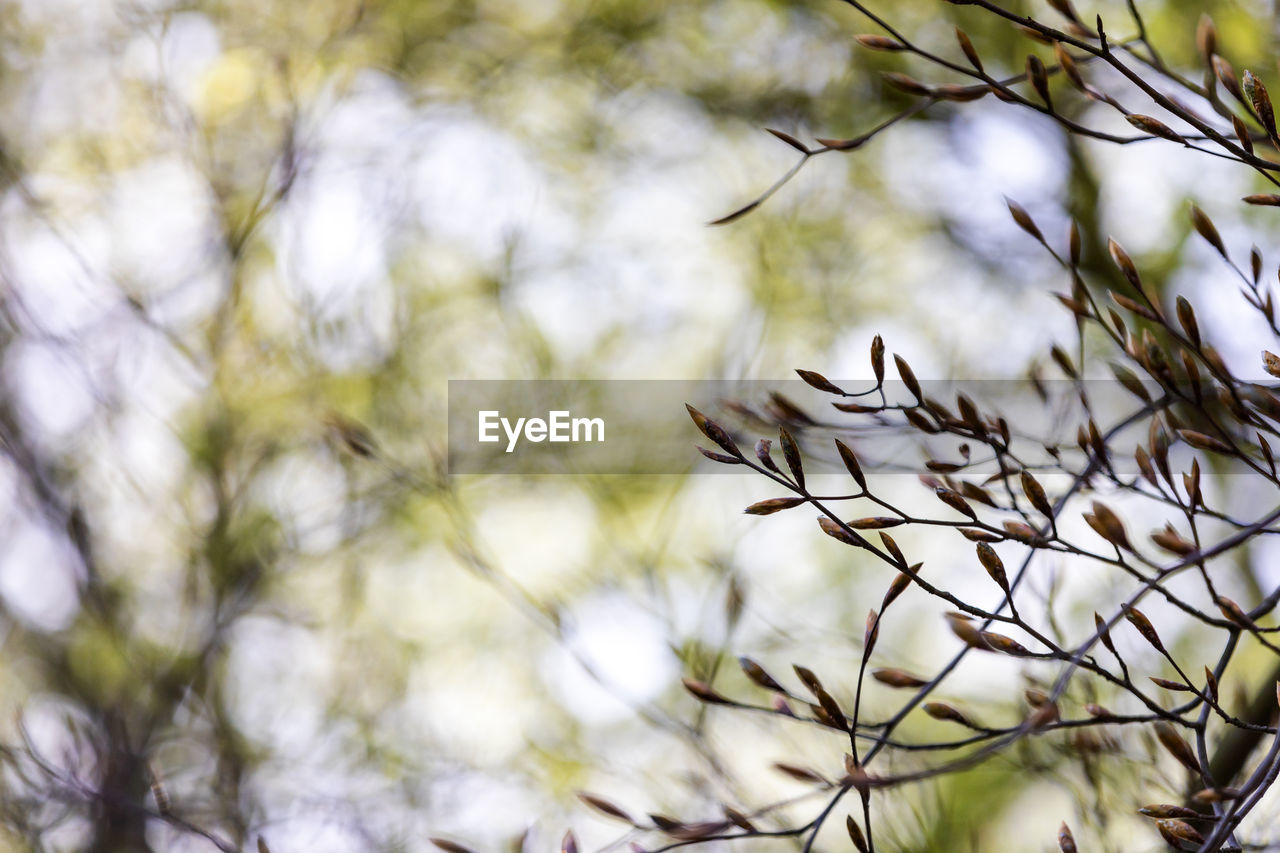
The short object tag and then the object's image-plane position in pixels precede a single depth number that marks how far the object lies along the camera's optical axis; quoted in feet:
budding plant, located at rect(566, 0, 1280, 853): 3.01
